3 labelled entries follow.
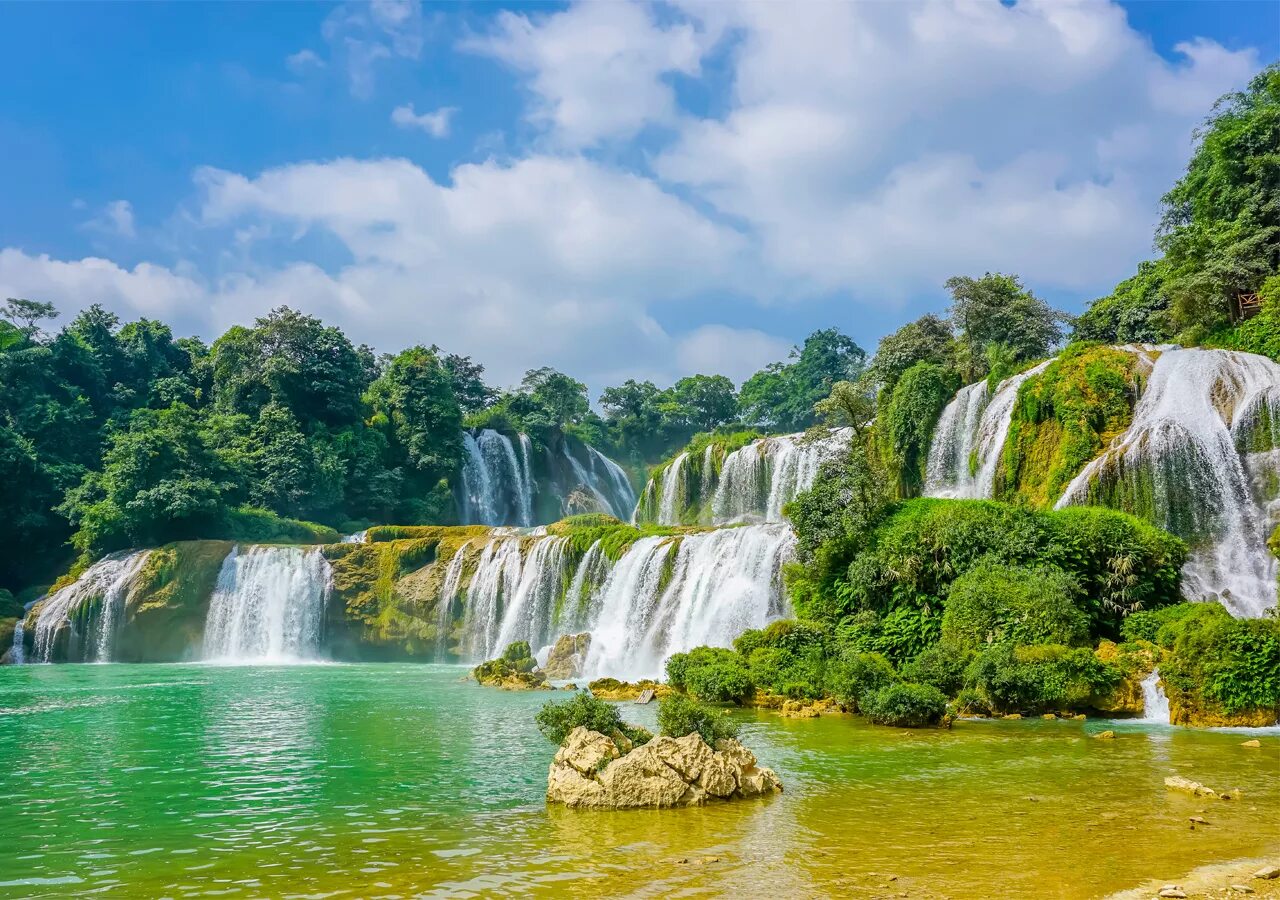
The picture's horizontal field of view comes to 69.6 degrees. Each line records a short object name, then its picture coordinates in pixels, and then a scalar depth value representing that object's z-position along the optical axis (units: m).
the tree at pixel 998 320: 41.50
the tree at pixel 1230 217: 30.69
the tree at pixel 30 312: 58.84
